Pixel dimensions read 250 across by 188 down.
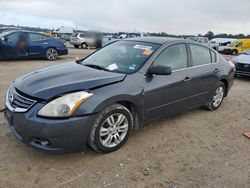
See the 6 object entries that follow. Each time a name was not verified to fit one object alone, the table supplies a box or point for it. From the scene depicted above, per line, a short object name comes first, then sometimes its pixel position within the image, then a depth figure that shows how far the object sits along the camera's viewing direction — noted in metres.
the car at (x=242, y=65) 7.20
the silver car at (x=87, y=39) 18.27
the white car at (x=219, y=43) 21.15
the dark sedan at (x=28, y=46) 8.33
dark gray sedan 2.19
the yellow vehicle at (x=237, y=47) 18.08
